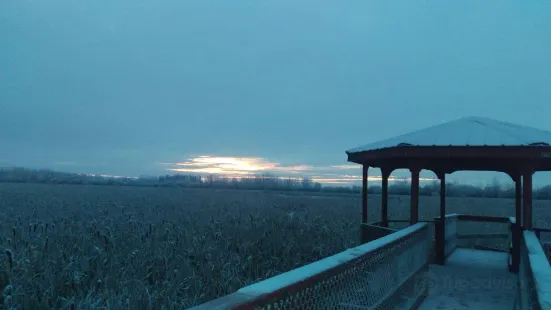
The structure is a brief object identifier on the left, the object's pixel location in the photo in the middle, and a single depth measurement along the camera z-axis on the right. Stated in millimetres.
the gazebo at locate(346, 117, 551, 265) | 6469
